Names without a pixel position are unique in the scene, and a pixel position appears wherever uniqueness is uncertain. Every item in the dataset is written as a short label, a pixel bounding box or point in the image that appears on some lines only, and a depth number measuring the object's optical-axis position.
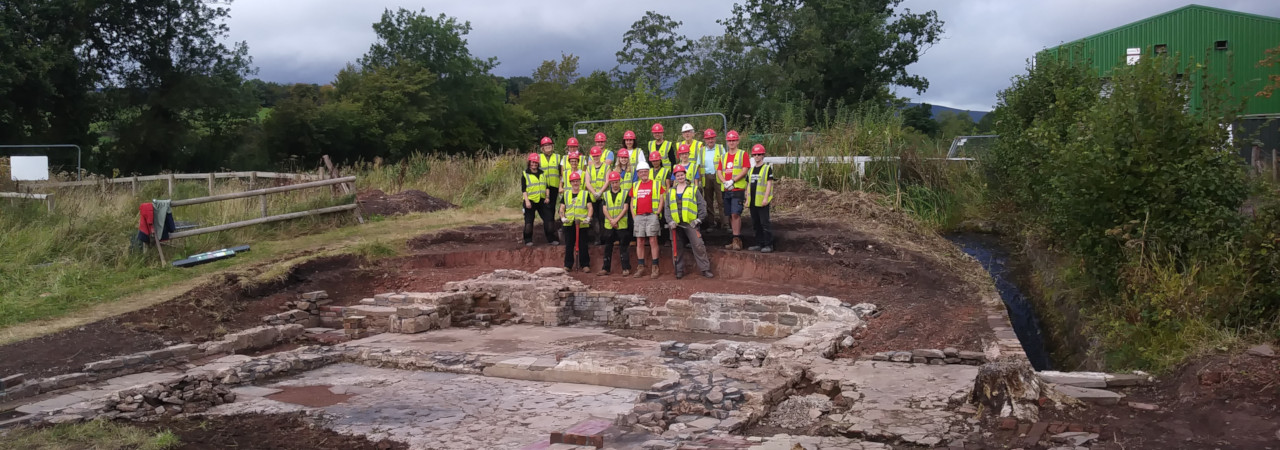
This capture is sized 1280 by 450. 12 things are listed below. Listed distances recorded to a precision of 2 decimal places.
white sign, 20.52
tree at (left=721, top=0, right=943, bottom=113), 34.34
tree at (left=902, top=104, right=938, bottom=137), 42.50
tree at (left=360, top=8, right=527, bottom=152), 38.28
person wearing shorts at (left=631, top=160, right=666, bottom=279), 13.73
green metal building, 27.83
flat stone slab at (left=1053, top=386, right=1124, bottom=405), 6.84
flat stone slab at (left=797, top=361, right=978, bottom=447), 6.51
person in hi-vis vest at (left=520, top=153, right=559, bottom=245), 15.24
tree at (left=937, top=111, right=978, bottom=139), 34.70
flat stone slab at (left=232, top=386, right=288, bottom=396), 9.08
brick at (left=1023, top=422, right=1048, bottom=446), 6.07
